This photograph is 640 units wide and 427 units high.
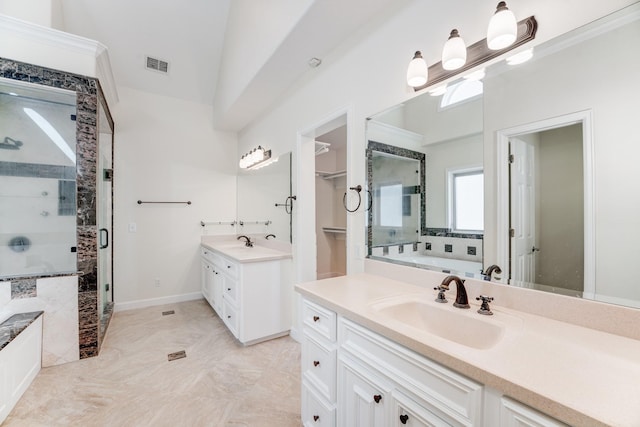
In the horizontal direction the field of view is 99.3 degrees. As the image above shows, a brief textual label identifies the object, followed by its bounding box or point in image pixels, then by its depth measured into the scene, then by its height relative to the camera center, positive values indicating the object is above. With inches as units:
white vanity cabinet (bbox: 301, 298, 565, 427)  30.1 -24.7
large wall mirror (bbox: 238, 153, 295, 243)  121.0 +6.7
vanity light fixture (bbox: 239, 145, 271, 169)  134.4 +28.7
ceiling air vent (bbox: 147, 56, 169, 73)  138.8 +77.0
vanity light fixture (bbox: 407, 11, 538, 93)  44.4 +29.6
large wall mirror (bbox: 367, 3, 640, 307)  36.8 +7.8
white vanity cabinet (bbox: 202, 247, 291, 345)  103.1 -34.4
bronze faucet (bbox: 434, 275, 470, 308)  49.0 -14.4
